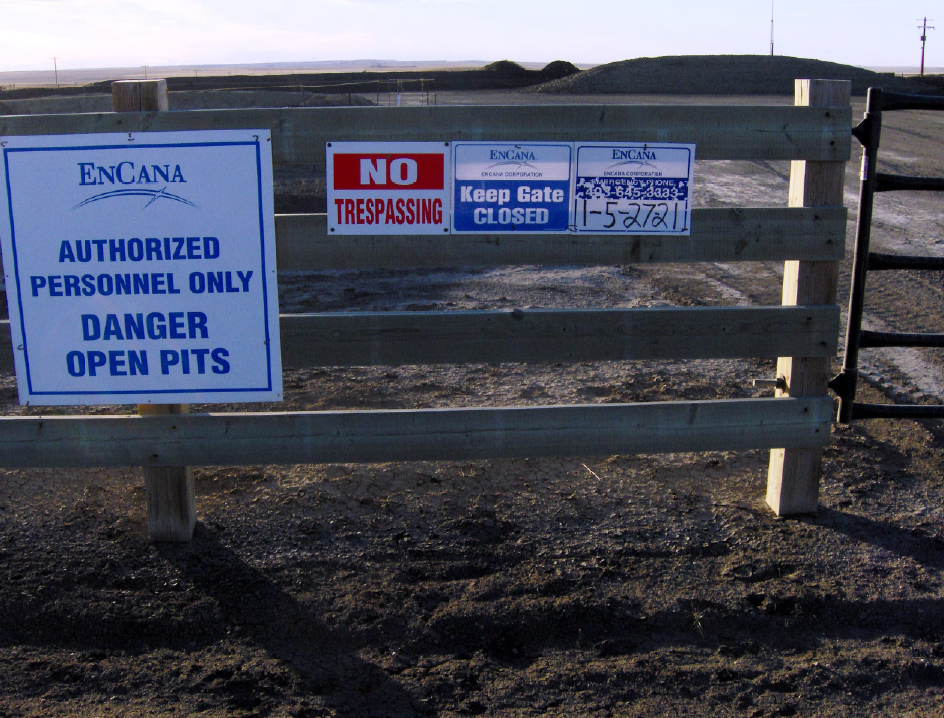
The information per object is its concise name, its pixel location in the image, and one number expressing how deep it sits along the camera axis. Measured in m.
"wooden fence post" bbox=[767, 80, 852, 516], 3.62
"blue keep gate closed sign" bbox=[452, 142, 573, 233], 3.41
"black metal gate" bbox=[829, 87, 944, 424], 3.71
